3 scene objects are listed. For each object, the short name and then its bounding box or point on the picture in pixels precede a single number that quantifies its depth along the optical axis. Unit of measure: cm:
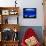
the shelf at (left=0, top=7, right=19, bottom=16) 333
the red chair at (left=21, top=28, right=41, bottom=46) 323
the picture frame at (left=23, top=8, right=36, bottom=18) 338
